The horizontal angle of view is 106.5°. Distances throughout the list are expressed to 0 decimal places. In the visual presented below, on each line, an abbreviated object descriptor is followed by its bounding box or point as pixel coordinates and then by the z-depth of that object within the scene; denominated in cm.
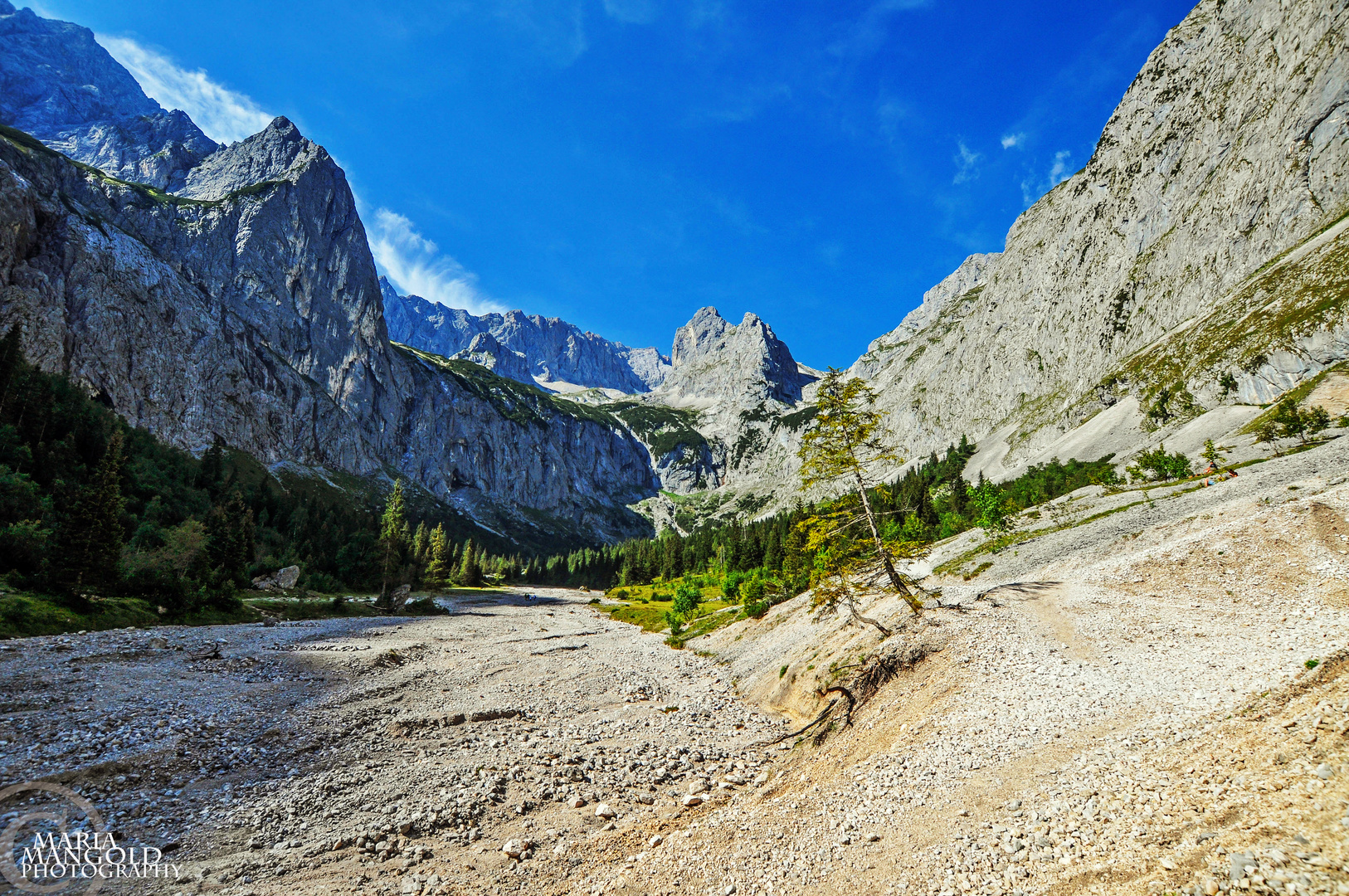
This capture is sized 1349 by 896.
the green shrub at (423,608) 7719
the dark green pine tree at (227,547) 5506
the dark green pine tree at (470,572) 13475
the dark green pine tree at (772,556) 9488
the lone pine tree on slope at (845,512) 2378
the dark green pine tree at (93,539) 3459
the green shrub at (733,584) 7238
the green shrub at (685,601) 6326
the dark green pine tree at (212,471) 8988
